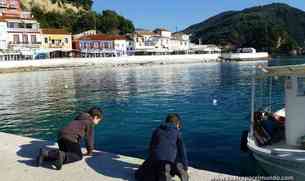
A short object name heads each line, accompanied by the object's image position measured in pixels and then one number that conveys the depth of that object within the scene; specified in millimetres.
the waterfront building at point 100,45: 82537
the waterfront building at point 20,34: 68564
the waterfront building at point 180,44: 105296
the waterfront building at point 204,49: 107487
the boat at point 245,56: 98776
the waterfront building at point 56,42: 76327
